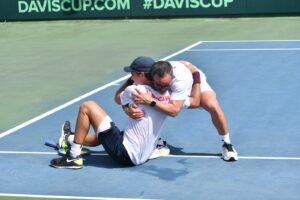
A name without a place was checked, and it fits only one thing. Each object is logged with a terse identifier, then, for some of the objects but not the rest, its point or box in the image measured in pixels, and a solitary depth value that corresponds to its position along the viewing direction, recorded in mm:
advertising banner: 34930
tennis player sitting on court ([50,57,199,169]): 10888
